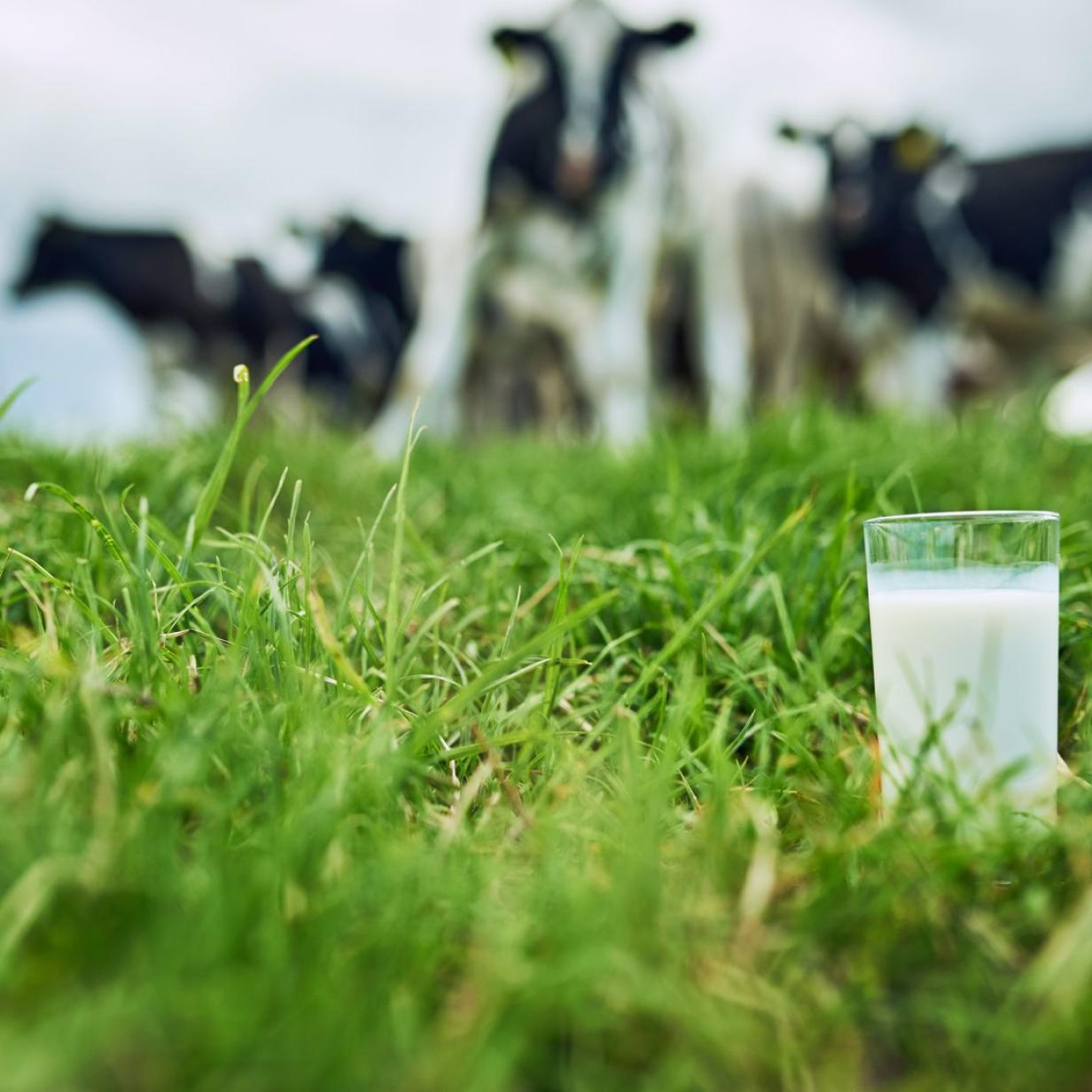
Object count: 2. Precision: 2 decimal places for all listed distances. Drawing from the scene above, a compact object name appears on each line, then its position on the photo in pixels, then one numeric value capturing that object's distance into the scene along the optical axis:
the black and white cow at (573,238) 4.70
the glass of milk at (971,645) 0.82
